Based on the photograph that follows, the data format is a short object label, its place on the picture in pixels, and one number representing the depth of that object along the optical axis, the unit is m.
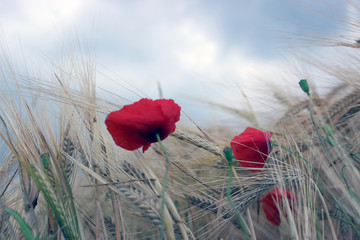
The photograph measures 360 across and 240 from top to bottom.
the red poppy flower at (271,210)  0.78
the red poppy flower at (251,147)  0.69
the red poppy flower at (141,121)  0.52
